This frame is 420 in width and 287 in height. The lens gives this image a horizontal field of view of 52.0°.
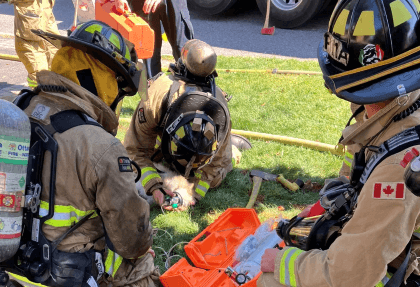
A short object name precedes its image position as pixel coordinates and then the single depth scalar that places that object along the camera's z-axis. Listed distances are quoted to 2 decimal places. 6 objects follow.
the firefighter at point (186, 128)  4.14
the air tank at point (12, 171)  2.19
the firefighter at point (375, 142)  1.88
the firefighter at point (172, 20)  6.39
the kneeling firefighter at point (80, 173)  2.44
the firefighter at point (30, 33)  6.46
